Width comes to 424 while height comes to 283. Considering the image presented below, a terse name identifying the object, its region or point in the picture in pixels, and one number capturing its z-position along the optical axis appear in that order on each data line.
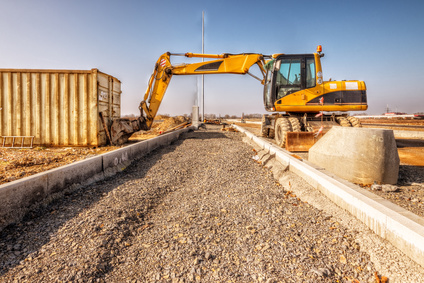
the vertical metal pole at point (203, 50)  26.97
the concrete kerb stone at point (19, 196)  2.76
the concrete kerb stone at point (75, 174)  3.61
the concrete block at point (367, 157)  4.34
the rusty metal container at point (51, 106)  8.34
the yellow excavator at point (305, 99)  8.55
